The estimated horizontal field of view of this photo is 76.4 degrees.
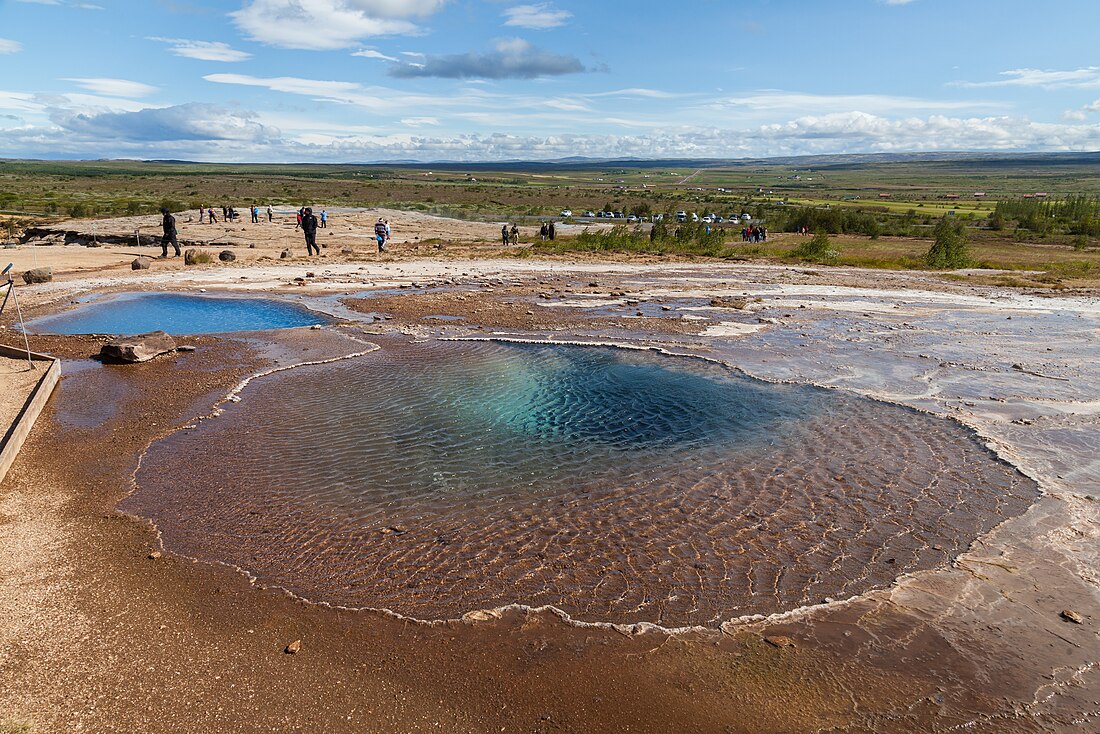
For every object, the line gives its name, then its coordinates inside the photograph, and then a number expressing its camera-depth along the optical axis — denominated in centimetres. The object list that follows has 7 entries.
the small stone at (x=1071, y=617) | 602
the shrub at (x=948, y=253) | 3319
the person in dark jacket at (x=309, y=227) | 3130
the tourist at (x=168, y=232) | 2956
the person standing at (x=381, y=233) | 3512
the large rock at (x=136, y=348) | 1406
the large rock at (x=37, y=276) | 2408
